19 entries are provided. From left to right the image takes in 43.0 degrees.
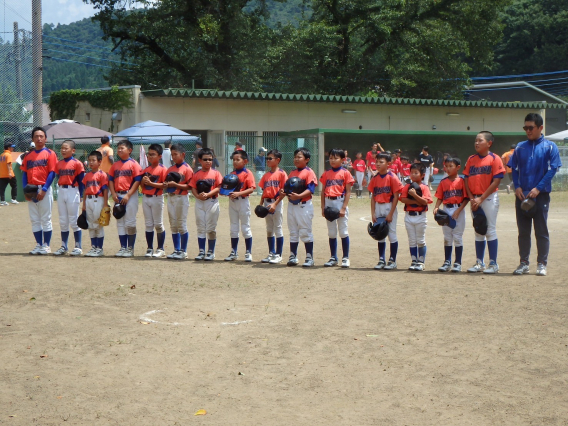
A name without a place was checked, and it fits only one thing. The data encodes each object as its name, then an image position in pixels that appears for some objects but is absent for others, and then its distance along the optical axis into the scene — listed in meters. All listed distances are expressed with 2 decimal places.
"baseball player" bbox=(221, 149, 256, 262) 10.80
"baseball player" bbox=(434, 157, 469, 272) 9.74
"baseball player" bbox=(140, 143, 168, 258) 11.06
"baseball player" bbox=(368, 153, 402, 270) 10.00
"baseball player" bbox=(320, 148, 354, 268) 10.24
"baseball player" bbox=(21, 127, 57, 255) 11.33
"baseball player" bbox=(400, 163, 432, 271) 9.80
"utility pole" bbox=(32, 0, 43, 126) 21.70
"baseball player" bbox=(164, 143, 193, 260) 11.02
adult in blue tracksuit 9.11
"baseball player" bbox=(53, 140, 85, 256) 11.23
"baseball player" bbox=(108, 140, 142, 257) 11.15
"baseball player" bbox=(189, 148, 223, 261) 10.75
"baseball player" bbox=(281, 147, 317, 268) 10.34
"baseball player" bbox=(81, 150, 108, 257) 11.16
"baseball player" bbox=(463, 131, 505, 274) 9.48
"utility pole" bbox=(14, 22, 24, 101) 22.06
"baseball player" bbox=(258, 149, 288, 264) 10.66
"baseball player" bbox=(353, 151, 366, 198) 25.58
